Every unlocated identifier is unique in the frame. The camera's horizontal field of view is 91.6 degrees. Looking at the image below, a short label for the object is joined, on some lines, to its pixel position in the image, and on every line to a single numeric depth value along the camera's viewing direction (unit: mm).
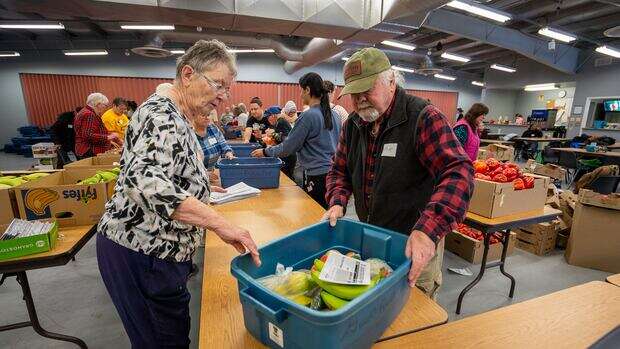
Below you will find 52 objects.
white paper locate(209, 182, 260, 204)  2156
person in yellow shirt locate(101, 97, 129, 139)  5383
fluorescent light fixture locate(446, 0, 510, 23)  5047
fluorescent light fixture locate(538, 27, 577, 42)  6445
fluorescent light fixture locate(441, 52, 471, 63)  9562
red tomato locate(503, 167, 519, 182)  2355
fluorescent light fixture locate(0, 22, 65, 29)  6476
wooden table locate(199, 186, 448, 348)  873
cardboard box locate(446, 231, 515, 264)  3174
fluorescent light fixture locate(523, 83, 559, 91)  11626
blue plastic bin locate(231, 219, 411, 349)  617
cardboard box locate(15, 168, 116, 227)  1594
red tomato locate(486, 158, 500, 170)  2497
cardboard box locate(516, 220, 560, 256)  3396
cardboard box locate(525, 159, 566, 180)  5316
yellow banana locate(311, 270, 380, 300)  715
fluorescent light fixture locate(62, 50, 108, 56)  9208
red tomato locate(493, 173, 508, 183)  2303
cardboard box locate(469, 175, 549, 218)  2213
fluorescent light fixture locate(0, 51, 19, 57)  9069
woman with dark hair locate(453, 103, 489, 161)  3717
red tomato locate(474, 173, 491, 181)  2355
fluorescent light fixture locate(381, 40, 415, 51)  7870
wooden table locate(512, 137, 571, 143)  8883
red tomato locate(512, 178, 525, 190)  2310
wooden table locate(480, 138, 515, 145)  9508
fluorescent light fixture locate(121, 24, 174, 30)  6478
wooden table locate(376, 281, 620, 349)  864
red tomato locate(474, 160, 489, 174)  2496
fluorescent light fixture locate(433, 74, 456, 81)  14362
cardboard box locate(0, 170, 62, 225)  1557
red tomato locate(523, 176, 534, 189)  2352
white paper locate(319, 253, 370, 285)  723
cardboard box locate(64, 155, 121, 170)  2552
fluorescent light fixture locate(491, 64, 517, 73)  11363
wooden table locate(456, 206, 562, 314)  2148
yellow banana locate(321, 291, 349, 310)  708
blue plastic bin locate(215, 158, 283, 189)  2379
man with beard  1001
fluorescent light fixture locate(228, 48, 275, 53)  8925
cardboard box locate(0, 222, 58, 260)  1355
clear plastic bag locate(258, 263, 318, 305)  772
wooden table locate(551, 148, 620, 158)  6123
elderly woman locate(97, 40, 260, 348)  881
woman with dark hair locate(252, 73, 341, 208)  2578
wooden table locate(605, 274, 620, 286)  1224
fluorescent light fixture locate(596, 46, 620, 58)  7933
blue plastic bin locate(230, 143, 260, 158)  3635
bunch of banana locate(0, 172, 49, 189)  1793
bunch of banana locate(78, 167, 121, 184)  1892
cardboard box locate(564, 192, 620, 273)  2959
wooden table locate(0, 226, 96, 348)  1381
